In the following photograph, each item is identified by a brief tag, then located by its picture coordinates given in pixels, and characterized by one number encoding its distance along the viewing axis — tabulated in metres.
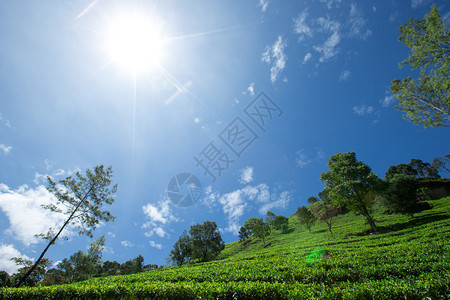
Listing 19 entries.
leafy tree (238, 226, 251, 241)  73.31
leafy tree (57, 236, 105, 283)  39.56
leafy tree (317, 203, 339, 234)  52.33
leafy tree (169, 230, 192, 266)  46.72
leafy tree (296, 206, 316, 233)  43.95
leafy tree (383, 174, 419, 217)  28.45
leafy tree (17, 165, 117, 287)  21.52
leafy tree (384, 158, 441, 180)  72.25
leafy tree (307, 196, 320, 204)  101.69
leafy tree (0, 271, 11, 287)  50.22
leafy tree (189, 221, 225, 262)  43.22
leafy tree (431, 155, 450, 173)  70.25
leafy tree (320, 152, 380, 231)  24.97
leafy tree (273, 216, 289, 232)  60.12
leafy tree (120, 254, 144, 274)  61.61
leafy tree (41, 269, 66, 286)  43.12
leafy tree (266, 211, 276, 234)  59.60
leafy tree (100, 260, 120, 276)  84.44
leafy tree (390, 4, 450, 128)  15.84
